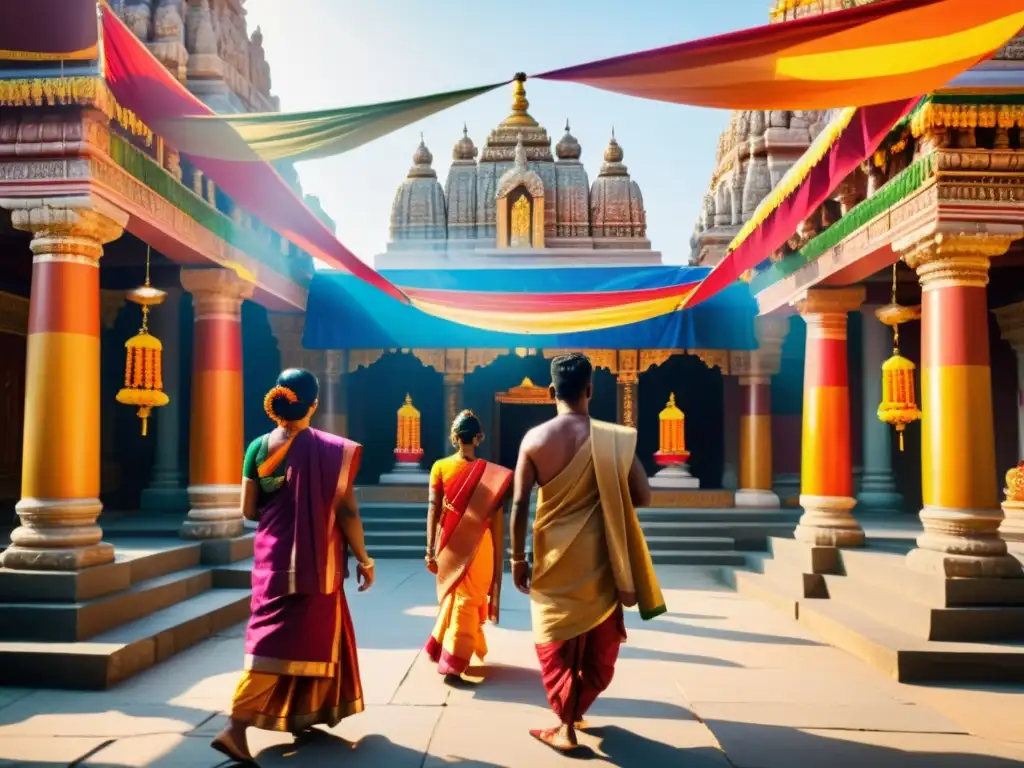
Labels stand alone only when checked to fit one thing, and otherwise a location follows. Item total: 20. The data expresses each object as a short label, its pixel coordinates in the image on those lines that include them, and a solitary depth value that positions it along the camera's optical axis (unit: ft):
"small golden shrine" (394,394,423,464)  39.17
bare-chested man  11.64
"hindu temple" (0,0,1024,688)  17.10
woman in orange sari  15.52
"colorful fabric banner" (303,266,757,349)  34.09
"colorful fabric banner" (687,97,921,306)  17.53
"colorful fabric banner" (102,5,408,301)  15.85
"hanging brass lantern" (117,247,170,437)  22.98
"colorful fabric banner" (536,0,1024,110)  12.57
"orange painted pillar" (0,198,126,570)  17.15
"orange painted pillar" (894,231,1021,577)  17.48
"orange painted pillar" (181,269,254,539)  24.64
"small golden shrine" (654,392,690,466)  36.73
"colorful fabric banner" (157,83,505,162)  14.65
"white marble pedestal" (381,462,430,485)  37.63
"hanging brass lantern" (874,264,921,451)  22.86
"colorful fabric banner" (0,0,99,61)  16.08
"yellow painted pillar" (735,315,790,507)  34.09
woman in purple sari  11.24
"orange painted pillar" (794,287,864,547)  24.64
